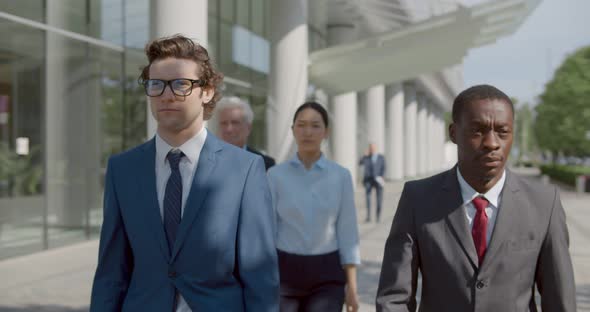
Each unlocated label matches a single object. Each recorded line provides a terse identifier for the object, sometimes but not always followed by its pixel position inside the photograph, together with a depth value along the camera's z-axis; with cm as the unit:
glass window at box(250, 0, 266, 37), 1803
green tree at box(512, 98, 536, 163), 9771
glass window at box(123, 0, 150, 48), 1209
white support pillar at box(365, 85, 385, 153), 3044
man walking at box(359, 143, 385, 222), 1409
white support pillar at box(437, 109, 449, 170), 6431
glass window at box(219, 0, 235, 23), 1606
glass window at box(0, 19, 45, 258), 952
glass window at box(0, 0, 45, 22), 935
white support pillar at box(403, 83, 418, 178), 4112
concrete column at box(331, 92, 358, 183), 2116
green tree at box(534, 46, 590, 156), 4309
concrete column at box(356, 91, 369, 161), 3092
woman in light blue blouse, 325
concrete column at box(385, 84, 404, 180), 3609
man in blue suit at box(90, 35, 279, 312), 194
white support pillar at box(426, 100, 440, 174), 5550
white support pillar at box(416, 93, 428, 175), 4809
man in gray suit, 198
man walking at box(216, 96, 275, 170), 416
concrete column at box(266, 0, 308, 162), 1386
